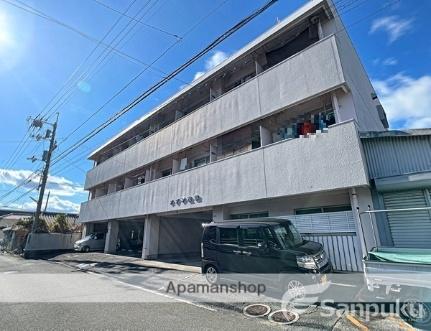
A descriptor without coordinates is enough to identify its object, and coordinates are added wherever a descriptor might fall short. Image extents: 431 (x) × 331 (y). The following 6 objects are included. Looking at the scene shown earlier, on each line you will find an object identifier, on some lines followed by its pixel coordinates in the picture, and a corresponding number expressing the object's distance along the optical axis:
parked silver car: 21.45
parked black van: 5.93
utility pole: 20.60
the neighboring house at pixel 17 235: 23.28
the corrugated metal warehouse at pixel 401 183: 6.96
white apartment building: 7.96
